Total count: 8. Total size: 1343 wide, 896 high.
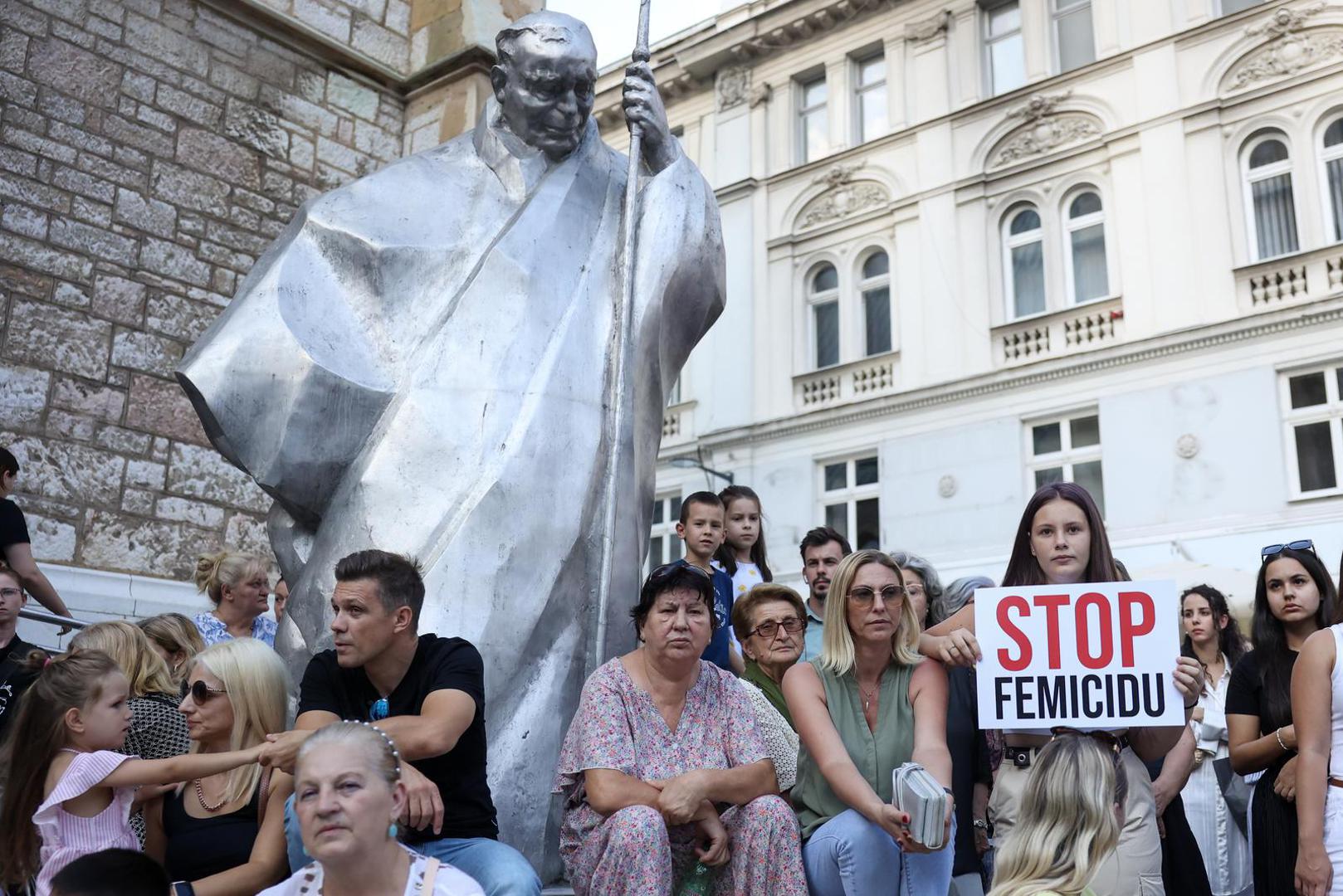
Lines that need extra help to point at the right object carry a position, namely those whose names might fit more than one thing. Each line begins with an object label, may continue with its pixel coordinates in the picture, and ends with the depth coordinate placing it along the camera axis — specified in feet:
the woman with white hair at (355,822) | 7.68
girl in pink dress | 9.91
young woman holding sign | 10.12
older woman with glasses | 13.91
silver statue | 11.21
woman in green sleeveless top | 10.43
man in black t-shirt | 8.94
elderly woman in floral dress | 9.69
